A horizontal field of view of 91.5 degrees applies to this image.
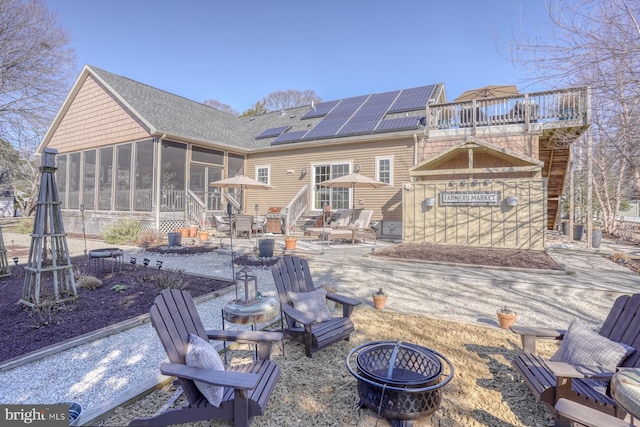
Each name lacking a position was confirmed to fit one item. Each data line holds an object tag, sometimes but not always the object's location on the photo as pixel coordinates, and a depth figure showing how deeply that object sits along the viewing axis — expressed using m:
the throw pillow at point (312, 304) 3.33
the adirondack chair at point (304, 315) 2.97
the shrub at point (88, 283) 5.03
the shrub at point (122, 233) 10.48
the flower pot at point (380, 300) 4.25
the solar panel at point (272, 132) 15.65
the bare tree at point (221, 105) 37.65
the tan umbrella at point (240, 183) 10.65
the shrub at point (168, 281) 5.00
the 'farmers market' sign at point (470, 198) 9.02
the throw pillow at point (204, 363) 1.91
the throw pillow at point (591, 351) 2.12
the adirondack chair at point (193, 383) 1.81
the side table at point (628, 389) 1.46
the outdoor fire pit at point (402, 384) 1.97
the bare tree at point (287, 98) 35.84
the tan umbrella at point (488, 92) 10.83
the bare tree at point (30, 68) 14.94
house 9.41
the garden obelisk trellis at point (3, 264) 5.76
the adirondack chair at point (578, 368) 1.94
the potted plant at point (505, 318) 3.58
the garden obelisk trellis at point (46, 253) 4.08
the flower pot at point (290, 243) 8.58
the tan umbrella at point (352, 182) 9.72
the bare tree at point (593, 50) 4.19
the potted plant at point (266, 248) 7.60
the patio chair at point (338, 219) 10.85
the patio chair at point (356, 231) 10.12
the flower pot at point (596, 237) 9.71
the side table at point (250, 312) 2.47
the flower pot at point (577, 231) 11.77
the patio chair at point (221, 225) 11.51
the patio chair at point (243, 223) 11.11
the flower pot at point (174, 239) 9.18
